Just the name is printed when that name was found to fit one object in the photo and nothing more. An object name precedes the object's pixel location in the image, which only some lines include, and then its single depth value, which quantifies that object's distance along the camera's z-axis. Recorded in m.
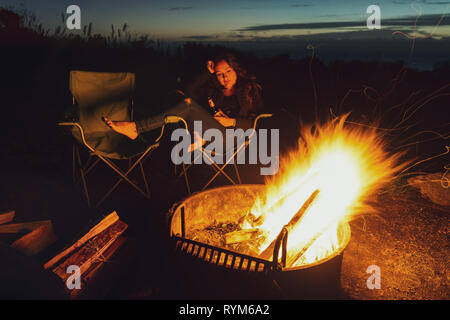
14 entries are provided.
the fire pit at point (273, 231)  1.53
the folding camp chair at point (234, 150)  2.74
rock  3.09
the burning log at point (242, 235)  1.97
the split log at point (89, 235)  2.00
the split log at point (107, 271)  1.99
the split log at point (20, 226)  2.22
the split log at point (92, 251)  1.98
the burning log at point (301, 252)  1.72
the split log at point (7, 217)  2.33
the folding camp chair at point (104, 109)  2.82
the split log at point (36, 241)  2.09
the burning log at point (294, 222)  1.59
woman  2.57
